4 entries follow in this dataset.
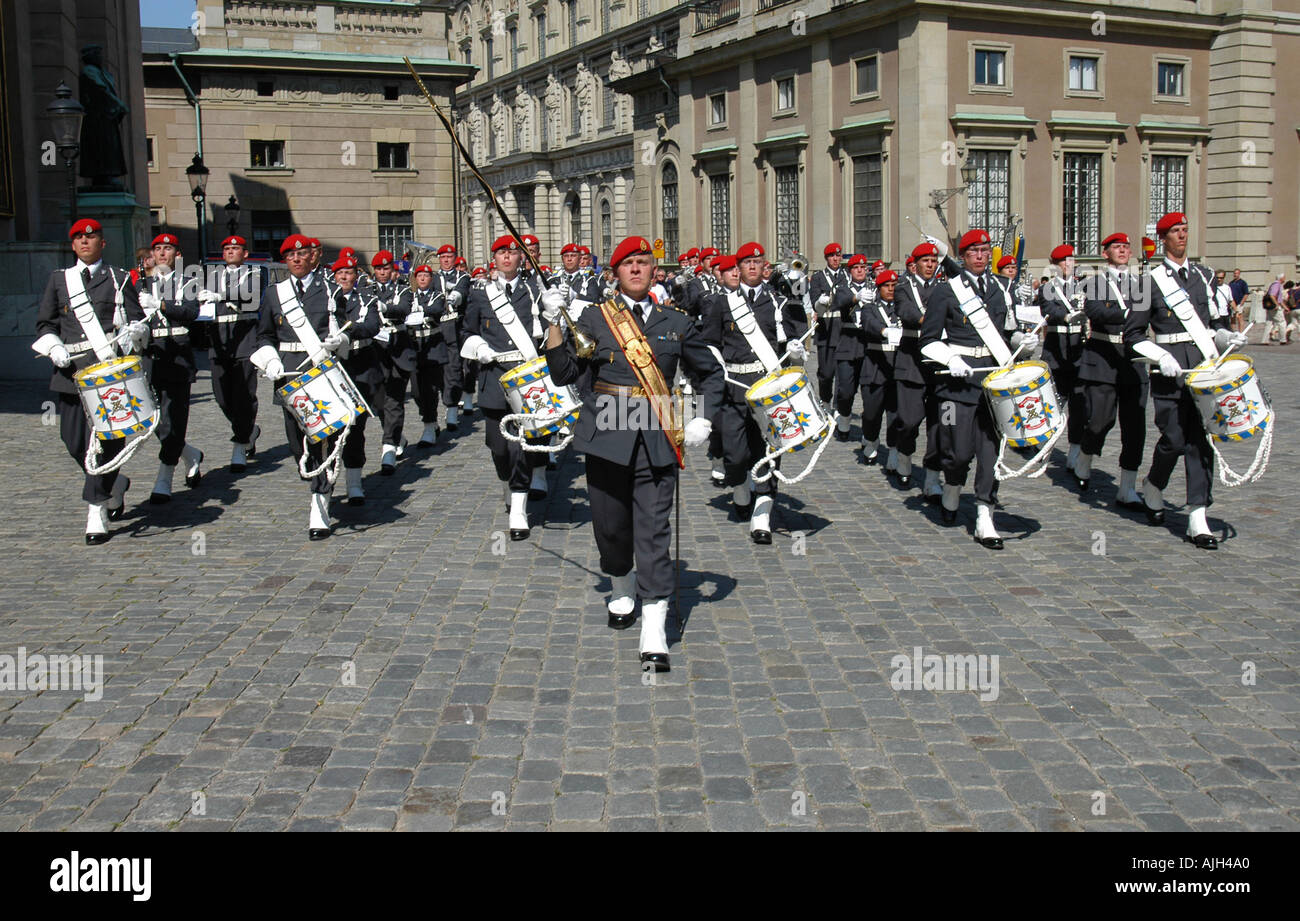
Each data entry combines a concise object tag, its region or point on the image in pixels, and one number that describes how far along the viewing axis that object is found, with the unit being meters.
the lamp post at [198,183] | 27.11
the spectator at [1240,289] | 30.52
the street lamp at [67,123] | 17.38
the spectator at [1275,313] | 30.05
